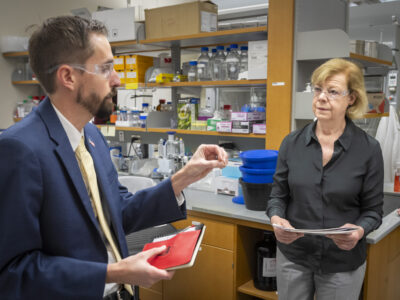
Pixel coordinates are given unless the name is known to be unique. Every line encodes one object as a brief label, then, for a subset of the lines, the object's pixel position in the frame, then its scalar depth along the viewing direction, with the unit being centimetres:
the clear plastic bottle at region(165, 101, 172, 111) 353
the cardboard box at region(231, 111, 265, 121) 275
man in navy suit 95
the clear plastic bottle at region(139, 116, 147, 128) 333
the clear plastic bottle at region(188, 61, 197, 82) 311
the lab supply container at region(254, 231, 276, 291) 236
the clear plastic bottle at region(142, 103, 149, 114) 350
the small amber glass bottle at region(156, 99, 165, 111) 355
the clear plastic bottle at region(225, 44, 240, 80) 290
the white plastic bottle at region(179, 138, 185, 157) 336
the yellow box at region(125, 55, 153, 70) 340
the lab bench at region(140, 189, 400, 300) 218
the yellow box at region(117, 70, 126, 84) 349
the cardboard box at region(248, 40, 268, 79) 267
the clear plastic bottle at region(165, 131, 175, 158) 327
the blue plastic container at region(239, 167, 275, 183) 230
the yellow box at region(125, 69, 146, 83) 342
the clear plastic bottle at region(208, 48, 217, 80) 305
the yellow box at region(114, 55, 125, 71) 348
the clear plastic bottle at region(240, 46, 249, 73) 290
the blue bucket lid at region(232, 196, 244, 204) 252
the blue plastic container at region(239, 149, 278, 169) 229
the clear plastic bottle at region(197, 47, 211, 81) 307
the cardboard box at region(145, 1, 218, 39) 293
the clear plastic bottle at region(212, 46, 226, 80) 302
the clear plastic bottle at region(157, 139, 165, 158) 333
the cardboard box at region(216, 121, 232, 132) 282
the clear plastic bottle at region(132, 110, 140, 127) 348
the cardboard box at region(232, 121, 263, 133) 275
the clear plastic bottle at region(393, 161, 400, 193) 285
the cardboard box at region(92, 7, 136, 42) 326
